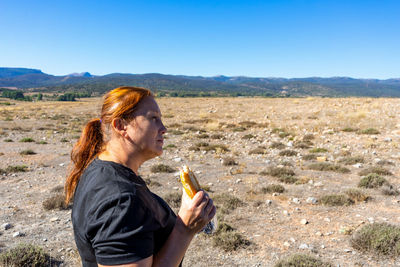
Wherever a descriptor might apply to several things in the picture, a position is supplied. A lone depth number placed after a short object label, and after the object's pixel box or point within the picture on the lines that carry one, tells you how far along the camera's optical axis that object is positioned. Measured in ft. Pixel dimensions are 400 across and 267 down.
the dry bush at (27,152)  36.81
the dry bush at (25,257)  12.49
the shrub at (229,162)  31.55
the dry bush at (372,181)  22.65
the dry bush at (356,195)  20.30
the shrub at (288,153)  34.92
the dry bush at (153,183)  24.76
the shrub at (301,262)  12.61
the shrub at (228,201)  19.90
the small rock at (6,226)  16.80
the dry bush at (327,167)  27.38
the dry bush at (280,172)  26.40
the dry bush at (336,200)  19.72
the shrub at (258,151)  36.88
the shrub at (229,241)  14.89
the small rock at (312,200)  20.39
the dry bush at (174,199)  20.16
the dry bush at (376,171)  25.81
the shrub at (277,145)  39.21
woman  3.68
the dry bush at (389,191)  21.16
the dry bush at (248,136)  47.37
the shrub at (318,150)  35.68
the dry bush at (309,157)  32.89
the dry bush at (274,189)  22.63
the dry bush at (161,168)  29.03
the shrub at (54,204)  19.84
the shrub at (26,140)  46.71
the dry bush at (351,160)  30.04
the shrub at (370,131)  43.42
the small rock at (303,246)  14.66
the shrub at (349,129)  46.28
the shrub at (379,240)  13.76
